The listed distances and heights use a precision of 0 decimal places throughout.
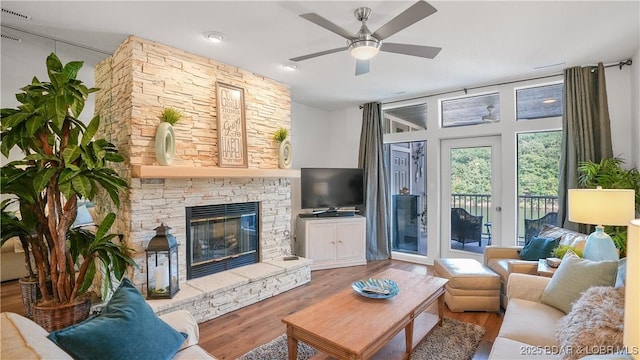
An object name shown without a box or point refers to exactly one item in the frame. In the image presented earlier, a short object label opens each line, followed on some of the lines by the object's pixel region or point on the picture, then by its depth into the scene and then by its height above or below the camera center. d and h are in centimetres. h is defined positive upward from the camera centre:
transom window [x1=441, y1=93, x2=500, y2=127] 444 +105
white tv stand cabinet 462 -92
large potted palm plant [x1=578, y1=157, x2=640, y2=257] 310 +0
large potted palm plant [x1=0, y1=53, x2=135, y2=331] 192 +2
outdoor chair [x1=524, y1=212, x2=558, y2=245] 404 -61
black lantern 276 -76
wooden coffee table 176 -91
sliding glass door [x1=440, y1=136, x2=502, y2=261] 447 -25
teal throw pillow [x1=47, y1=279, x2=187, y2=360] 123 -65
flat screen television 478 -10
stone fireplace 284 +14
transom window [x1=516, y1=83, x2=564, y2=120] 397 +103
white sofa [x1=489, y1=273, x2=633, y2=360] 167 -94
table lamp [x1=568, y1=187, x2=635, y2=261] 243 -28
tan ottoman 305 -111
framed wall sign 348 +65
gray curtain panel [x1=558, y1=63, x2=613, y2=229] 350 +62
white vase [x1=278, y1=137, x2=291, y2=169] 407 +37
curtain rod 342 +132
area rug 231 -132
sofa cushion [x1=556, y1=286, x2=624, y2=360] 138 -72
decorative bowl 232 -86
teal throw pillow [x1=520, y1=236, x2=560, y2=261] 313 -73
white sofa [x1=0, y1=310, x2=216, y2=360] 98 -53
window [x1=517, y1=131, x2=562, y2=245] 401 -1
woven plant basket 192 -83
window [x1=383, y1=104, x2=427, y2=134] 511 +107
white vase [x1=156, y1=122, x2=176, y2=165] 284 +37
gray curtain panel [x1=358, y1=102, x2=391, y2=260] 522 -30
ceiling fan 195 +106
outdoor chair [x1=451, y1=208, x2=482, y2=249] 466 -73
